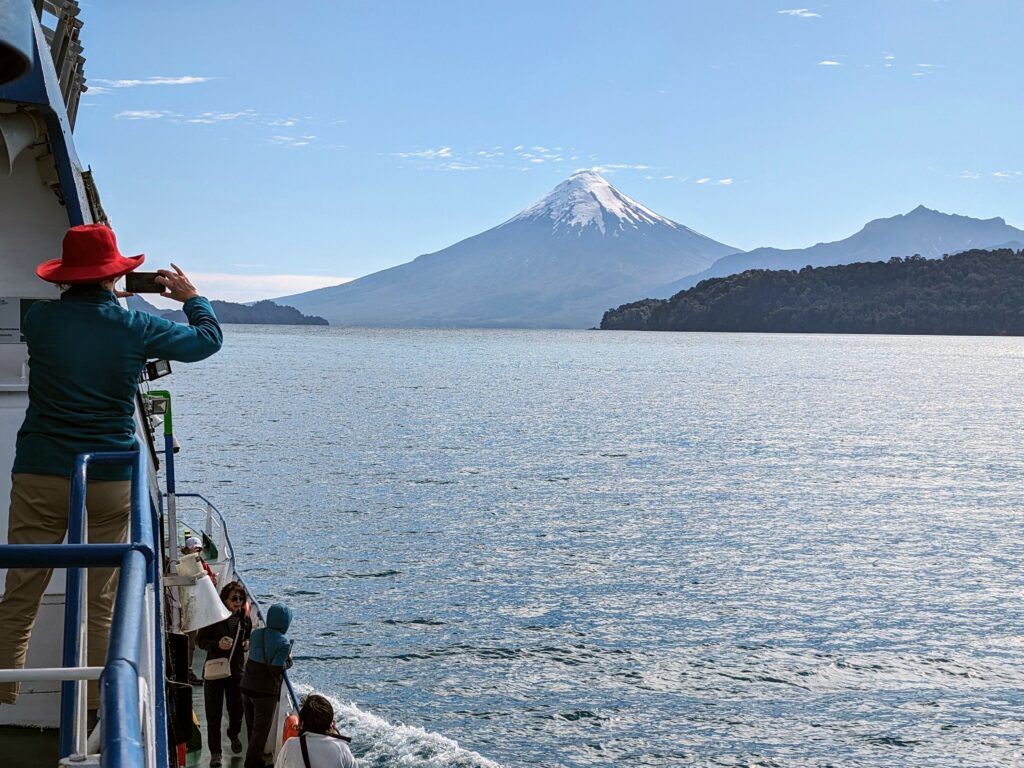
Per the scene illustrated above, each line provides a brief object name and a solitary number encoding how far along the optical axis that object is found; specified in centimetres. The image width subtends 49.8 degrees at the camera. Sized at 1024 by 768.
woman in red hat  519
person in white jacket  941
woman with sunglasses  1303
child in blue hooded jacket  1157
